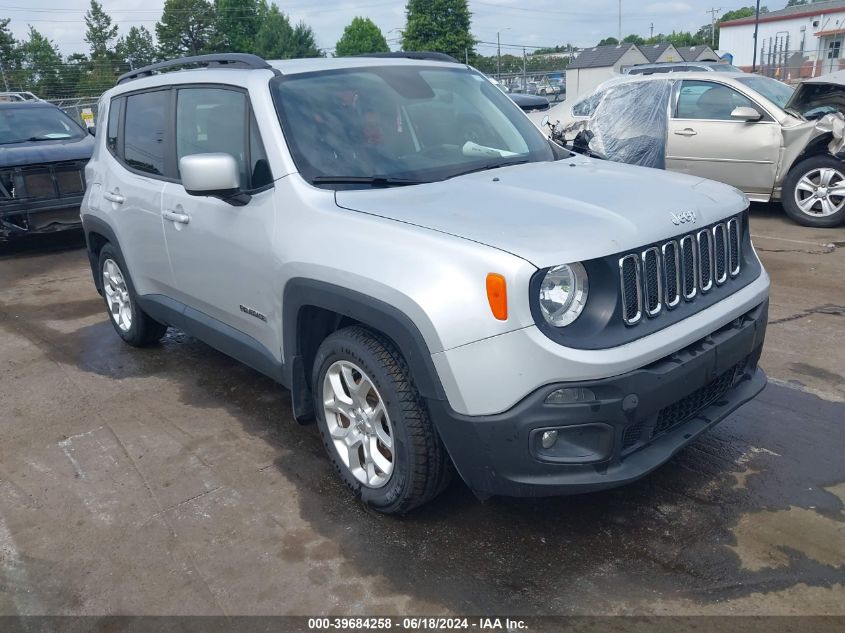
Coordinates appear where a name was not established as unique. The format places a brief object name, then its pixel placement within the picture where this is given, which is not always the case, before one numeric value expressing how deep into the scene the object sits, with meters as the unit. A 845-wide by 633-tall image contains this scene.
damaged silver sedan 8.52
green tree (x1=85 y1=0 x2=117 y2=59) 71.87
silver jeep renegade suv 2.69
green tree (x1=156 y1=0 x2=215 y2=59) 78.50
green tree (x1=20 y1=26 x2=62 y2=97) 55.06
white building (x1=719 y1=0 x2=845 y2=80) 58.94
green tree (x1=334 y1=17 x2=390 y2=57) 80.19
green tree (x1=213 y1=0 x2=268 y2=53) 80.38
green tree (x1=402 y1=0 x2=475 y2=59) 67.69
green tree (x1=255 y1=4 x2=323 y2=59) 69.31
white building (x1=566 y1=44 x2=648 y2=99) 55.94
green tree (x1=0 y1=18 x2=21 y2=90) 55.81
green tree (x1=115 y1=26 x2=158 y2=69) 72.38
